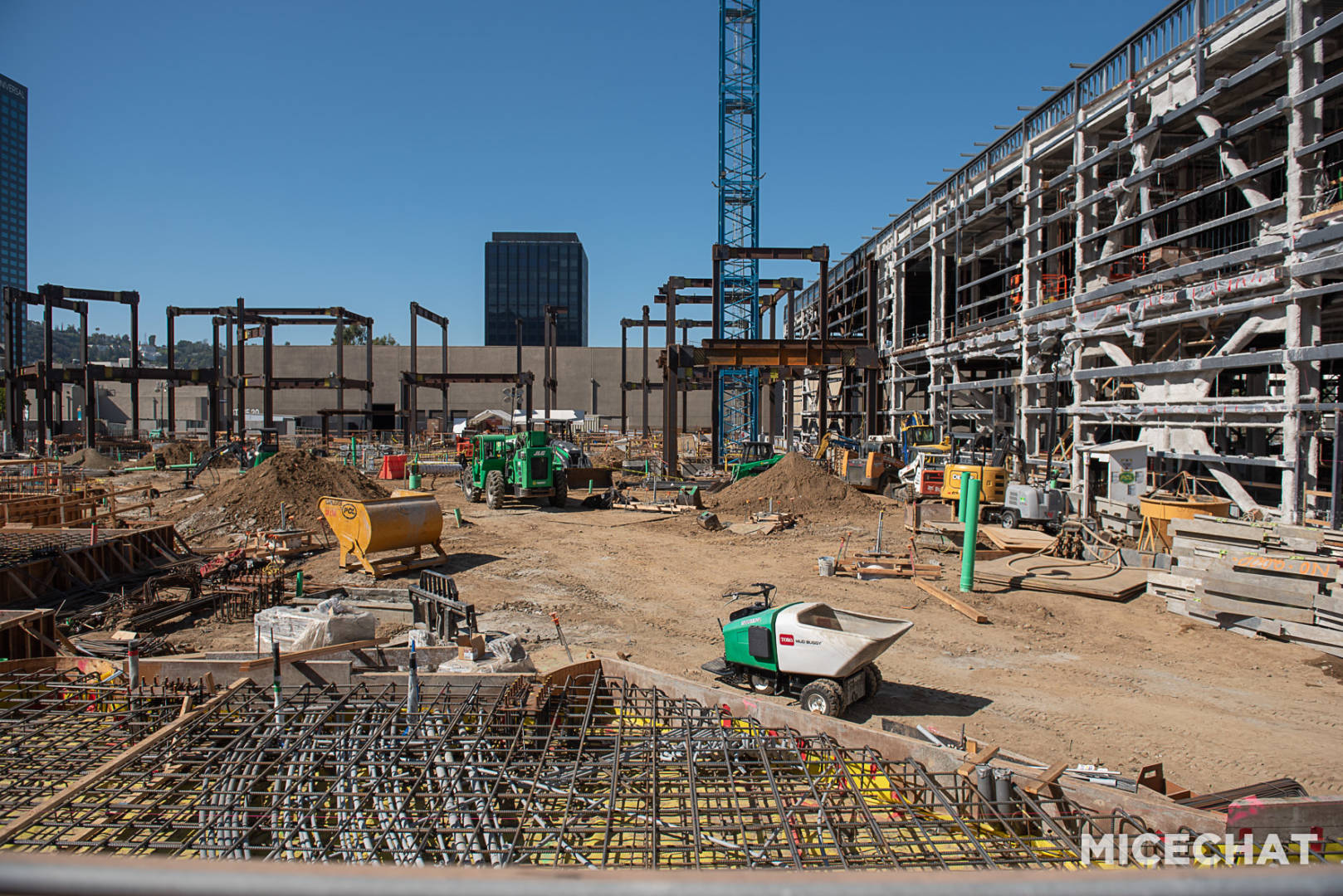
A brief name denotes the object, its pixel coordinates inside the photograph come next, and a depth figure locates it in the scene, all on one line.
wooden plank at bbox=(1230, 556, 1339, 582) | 11.20
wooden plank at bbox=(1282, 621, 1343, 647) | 10.84
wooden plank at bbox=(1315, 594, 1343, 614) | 10.82
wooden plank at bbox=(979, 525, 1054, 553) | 17.31
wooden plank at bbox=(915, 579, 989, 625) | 12.73
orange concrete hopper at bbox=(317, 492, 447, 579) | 15.16
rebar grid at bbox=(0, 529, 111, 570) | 13.38
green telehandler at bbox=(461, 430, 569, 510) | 25.25
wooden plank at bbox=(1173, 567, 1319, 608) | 11.23
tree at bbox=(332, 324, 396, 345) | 120.44
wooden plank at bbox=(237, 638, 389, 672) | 7.66
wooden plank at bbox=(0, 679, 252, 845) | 4.45
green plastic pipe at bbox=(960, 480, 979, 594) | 13.77
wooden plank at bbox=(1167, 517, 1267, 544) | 13.14
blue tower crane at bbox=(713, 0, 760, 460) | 58.12
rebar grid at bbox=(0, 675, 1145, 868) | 4.56
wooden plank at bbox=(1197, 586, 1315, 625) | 11.31
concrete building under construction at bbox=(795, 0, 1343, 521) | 15.61
